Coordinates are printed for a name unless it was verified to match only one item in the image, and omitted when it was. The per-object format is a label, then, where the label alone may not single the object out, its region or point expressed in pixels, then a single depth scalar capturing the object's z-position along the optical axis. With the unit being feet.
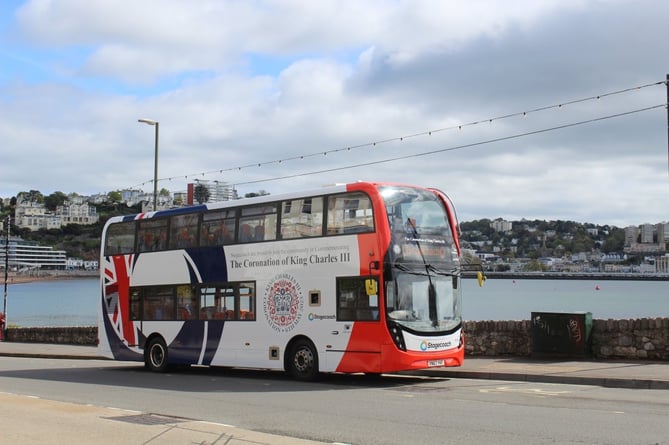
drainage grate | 38.78
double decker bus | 56.13
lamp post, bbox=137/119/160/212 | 101.93
